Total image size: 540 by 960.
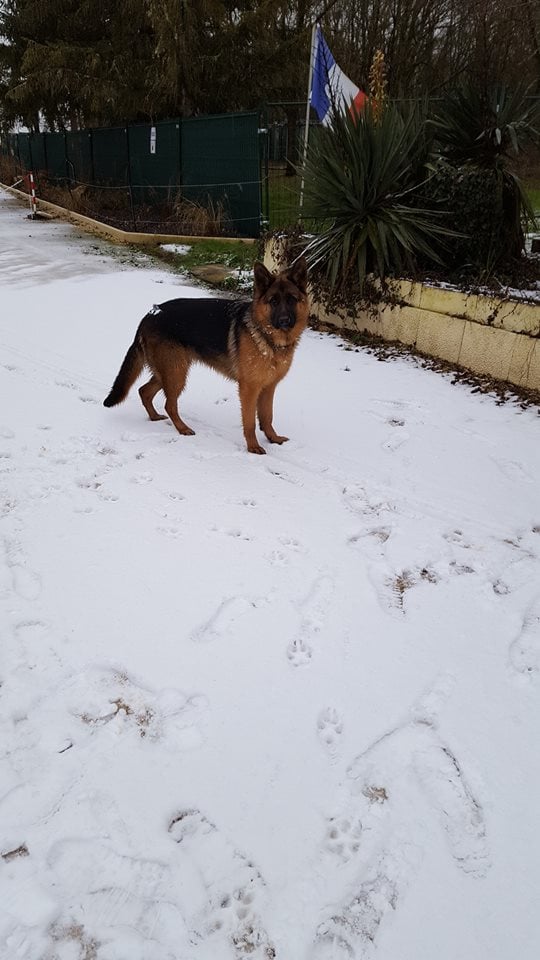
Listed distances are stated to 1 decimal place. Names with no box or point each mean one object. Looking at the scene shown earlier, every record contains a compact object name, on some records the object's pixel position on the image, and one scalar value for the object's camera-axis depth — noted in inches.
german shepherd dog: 145.5
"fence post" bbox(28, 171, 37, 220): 648.7
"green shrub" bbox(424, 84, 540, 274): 239.9
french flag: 334.6
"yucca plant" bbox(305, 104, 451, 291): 249.9
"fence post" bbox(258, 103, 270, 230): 442.3
